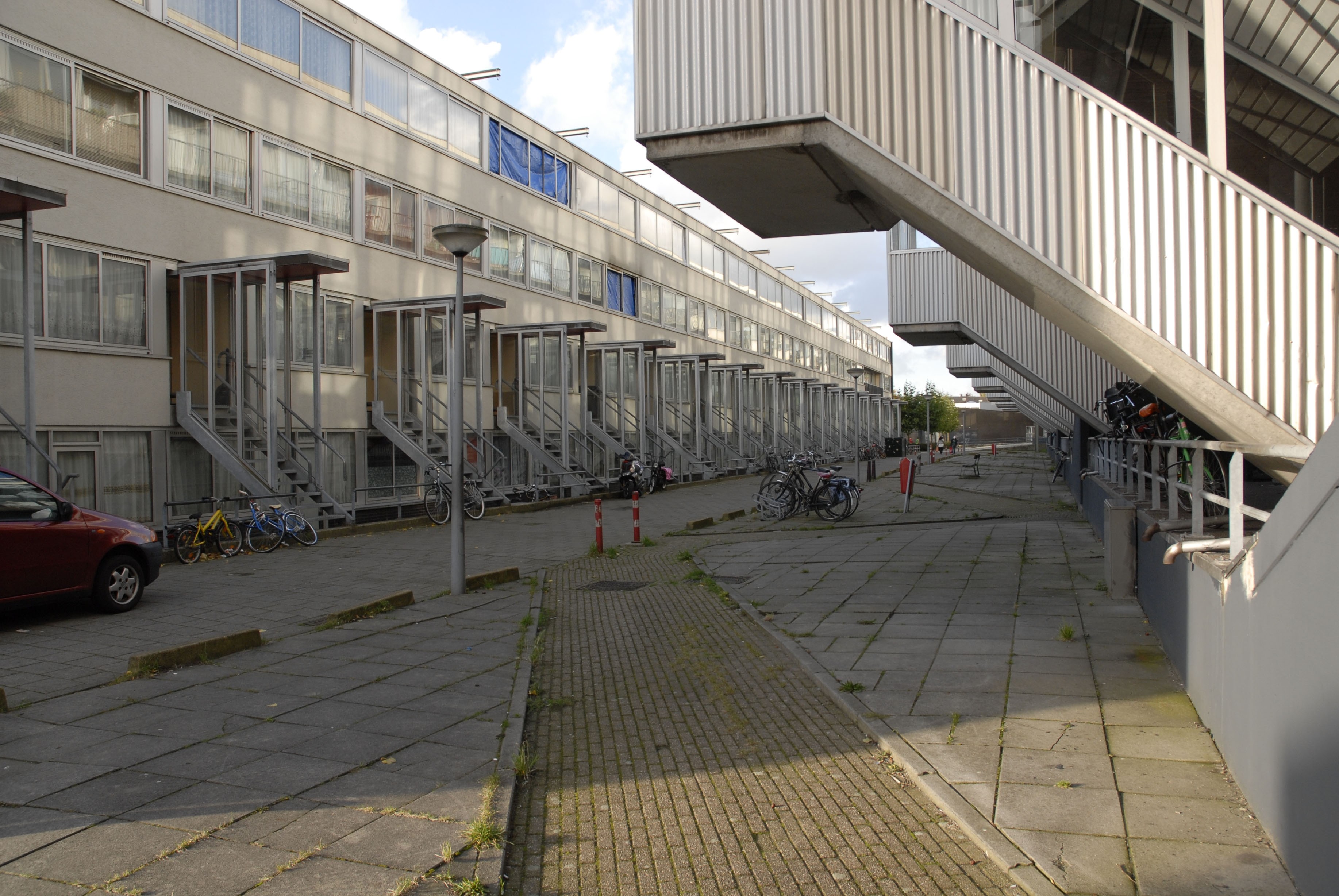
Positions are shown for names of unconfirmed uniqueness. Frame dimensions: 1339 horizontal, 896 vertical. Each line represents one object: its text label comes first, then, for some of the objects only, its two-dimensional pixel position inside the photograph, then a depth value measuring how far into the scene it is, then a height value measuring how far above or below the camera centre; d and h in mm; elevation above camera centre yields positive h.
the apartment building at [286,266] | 14156 +3250
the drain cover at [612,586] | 10945 -1697
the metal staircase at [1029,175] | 6207 +1832
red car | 8125 -993
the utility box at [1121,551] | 8641 -1067
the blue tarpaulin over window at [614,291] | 32031 +4774
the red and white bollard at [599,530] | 13945 -1363
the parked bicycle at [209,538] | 13156 -1366
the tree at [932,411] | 83500 +1941
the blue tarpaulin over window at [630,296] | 33500 +4803
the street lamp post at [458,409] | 9914 +303
